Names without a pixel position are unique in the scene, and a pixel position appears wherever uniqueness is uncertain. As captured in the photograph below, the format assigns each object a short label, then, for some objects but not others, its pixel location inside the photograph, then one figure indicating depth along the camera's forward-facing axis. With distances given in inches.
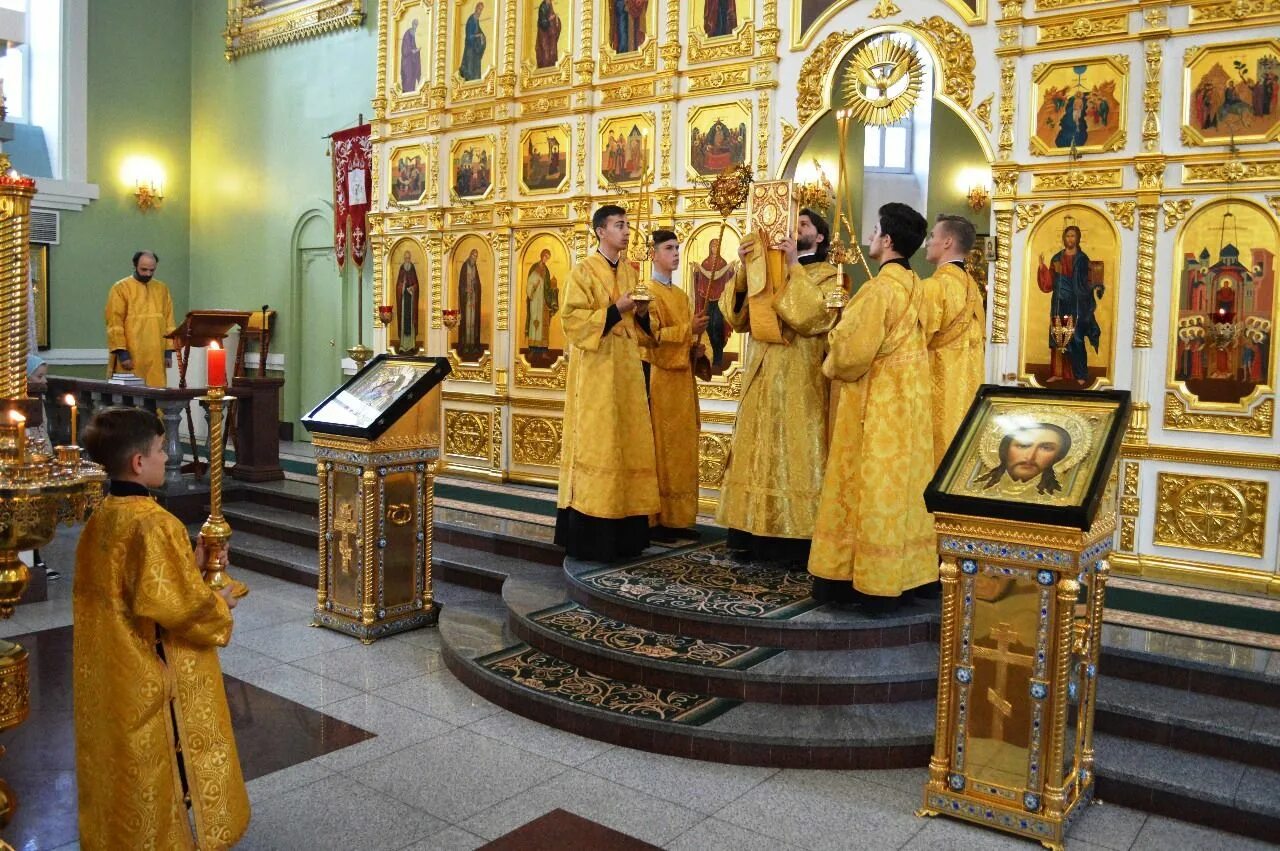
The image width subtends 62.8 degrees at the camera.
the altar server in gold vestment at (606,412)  243.6
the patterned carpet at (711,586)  209.6
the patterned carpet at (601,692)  183.9
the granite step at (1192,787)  151.3
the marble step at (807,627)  197.8
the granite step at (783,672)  186.5
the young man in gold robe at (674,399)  257.0
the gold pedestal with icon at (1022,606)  144.6
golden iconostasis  253.3
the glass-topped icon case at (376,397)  236.7
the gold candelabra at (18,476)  104.4
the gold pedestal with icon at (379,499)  237.8
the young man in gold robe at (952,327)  197.9
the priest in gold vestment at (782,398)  228.7
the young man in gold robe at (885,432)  188.2
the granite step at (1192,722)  165.5
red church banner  479.8
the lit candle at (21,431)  107.3
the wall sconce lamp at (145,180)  565.9
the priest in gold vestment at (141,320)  433.7
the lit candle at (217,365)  123.3
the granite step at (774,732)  173.5
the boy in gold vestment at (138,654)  113.8
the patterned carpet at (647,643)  194.2
